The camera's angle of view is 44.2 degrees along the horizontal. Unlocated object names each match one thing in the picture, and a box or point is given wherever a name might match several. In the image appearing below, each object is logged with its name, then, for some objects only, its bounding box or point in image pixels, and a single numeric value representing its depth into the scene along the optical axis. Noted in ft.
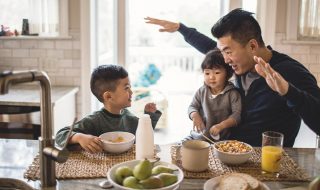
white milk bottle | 5.13
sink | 4.49
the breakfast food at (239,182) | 4.23
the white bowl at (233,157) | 5.15
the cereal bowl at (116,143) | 5.44
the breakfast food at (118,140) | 5.77
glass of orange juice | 4.95
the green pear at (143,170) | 4.14
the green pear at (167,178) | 4.17
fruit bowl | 4.15
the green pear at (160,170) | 4.34
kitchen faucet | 4.21
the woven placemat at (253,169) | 4.83
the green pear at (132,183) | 4.08
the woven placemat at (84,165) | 4.77
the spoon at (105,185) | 4.47
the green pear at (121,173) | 4.27
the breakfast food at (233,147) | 5.34
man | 6.84
